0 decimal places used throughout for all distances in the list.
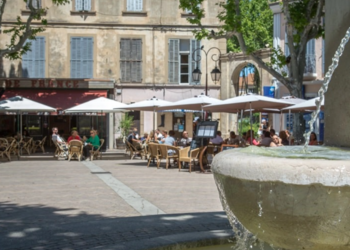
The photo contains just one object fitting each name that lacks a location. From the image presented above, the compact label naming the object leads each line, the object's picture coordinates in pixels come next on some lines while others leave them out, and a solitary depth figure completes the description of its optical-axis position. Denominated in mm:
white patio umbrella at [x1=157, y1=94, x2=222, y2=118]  21219
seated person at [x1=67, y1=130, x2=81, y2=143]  22984
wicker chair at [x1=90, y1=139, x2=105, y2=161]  22953
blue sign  33297
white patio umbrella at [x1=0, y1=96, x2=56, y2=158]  23438
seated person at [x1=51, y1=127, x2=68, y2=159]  23469
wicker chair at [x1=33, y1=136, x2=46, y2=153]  26405
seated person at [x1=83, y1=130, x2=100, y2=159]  23269
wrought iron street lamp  25952
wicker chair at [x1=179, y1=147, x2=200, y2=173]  17453
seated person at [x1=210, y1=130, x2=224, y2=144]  19516
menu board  18281
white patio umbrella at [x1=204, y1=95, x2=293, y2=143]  18472
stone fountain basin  3287
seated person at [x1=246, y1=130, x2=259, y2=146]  19991
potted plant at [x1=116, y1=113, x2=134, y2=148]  29984
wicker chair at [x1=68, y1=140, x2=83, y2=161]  22312
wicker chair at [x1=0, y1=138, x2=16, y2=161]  22030
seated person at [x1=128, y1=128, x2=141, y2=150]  23859
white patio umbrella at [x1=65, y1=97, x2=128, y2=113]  24344
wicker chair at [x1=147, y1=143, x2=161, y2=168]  18841
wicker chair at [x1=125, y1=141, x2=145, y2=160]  23609
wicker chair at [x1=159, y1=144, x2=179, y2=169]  18453
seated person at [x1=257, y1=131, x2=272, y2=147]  17762
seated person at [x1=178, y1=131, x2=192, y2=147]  21648
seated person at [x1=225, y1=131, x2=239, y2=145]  19891
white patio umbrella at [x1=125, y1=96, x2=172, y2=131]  23234
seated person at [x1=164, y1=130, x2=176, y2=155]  20609
